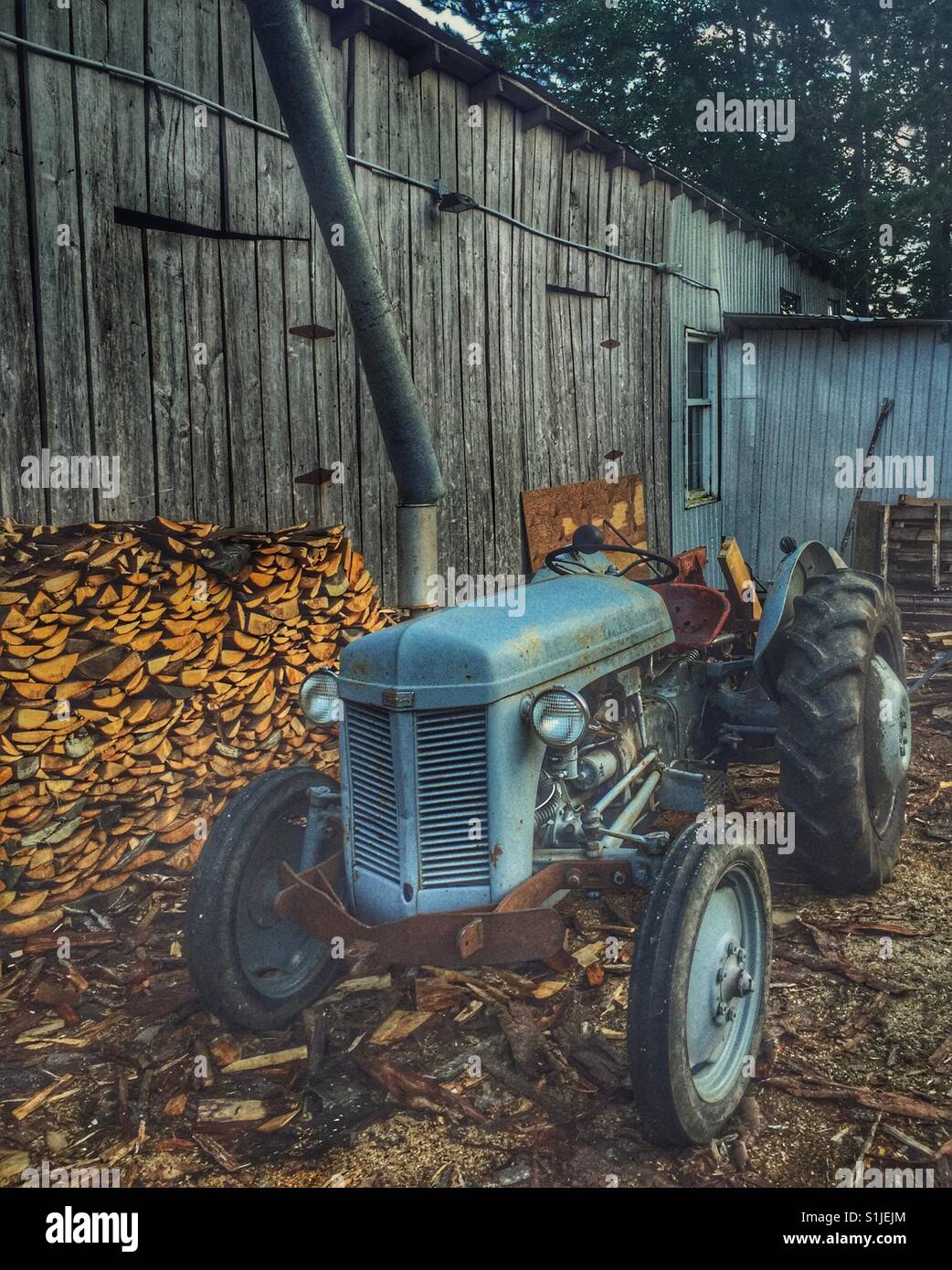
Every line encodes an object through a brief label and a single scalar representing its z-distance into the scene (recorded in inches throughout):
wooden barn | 166.7
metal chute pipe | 171.2
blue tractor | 117.7
